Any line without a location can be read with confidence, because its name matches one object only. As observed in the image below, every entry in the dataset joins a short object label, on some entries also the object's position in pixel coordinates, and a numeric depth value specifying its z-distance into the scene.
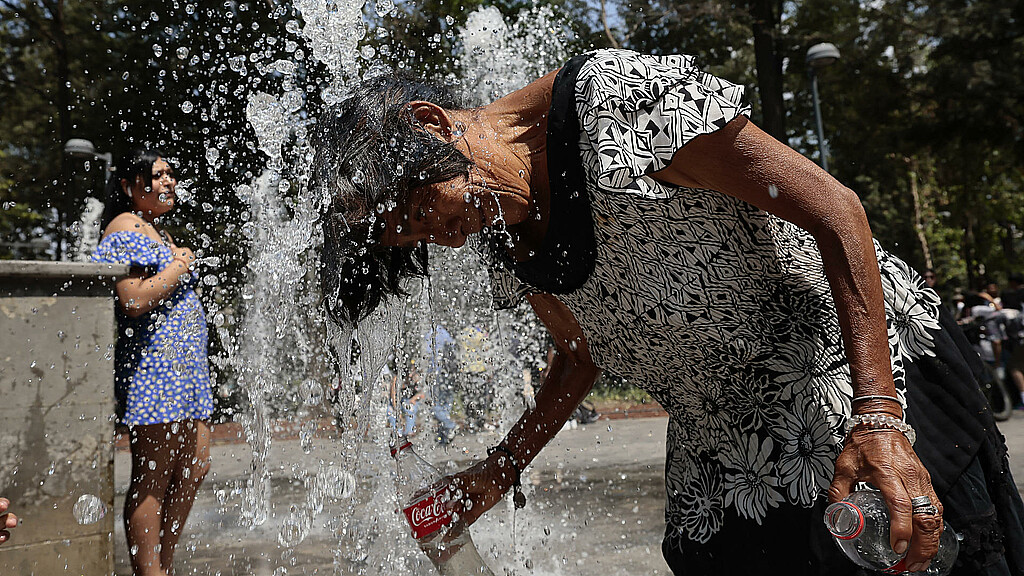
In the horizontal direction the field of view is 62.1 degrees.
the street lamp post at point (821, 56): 12.28
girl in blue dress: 3.29
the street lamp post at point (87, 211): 12.73
